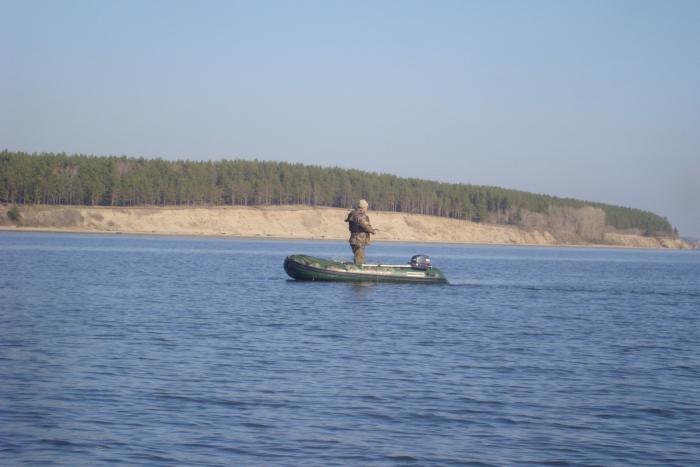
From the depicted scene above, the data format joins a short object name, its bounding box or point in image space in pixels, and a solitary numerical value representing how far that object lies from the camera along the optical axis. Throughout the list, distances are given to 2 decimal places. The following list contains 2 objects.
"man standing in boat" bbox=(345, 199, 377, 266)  47.38
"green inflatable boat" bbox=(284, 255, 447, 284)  47.59
